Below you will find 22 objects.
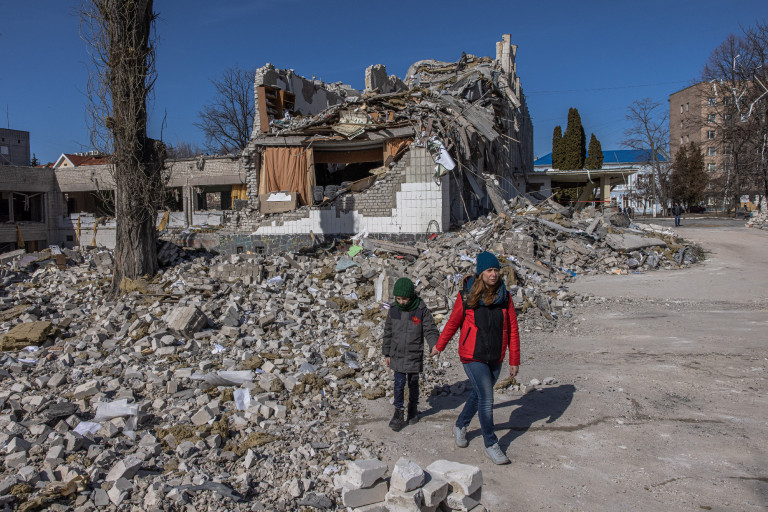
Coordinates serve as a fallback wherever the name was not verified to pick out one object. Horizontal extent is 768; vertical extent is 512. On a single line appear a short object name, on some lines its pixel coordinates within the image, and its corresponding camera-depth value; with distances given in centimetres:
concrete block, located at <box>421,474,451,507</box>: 306
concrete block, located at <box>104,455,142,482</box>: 367
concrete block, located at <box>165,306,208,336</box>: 754
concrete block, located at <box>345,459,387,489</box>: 323
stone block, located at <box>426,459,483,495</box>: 319
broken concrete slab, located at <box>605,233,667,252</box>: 1242
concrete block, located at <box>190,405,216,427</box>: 464
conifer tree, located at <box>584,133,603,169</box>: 3718
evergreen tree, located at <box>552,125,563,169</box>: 3491
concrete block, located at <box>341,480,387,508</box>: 323
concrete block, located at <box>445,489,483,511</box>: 316
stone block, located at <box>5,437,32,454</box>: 416
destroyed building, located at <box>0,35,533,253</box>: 1355
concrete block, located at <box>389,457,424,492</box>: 306
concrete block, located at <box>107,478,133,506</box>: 344
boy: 444
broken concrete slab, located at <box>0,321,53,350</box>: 783
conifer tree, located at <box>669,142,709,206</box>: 3806
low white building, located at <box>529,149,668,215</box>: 4216
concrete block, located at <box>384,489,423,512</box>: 300
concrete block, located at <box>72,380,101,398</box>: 554
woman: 375
